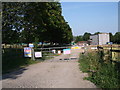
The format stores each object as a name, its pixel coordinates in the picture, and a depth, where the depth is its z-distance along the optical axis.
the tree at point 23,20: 12.84
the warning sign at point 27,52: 14.28
